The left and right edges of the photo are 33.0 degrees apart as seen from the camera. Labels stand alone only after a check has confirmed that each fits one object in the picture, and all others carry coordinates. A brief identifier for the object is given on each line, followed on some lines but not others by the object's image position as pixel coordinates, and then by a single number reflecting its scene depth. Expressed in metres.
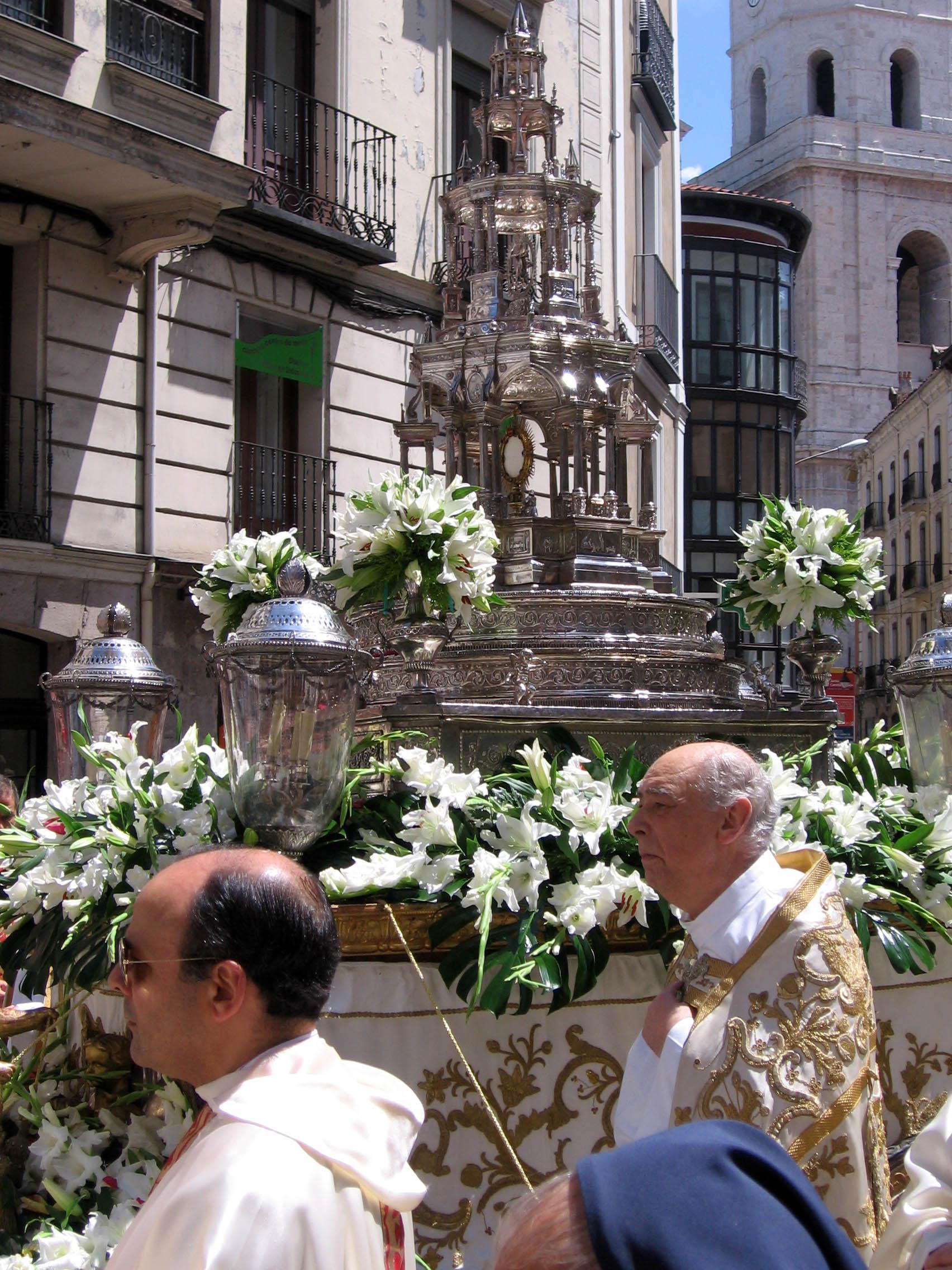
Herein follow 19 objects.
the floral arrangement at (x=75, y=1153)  3.38
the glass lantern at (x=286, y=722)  4.11
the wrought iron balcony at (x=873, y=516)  46.56
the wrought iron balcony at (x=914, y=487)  42.34
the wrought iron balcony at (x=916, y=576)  41.66
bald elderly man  2.92
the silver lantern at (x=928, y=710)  5.36
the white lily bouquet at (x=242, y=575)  5.59
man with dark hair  1.96
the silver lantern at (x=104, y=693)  5.33
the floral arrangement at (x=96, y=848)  4.11
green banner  13.19
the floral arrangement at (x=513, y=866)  3.92
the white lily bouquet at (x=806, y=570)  6.24
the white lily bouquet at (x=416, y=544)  4.97
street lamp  47.53
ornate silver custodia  5.68
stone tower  48.69
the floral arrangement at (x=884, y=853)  4.30
